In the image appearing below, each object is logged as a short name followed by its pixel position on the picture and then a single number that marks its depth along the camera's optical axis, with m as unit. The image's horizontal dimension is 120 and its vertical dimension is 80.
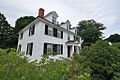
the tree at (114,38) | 19.53
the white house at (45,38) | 7.37
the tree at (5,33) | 14.14
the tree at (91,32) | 18.26
